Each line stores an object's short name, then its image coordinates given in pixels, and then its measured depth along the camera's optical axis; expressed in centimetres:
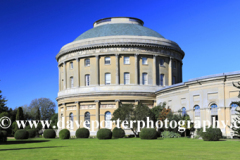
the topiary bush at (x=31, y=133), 4892
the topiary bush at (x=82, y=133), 4456
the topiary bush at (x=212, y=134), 2991
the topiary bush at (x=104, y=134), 3809
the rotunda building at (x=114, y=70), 5284
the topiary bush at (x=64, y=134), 4322
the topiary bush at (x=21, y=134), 4353
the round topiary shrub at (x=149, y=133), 3544
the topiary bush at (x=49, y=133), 4803
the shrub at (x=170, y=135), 3984
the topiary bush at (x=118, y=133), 4103
